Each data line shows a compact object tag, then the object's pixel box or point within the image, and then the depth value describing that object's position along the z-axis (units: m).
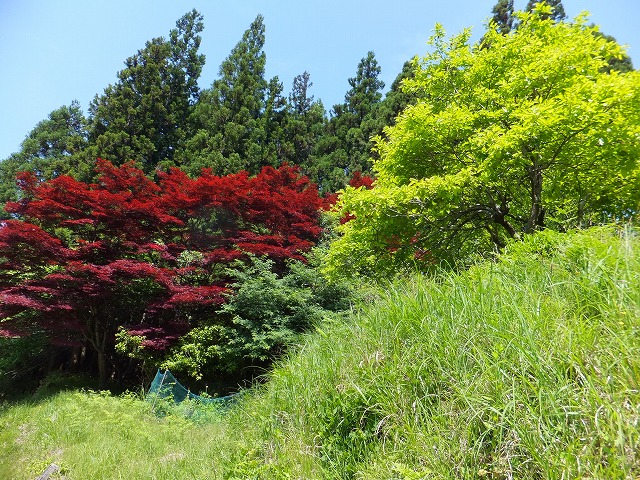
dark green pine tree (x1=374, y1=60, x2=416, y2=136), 14.71
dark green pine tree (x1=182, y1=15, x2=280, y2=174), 16.62
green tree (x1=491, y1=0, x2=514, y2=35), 17.17
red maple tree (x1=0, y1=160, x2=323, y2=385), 8.00
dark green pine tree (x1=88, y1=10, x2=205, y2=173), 17.23
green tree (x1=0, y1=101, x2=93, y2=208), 16.84
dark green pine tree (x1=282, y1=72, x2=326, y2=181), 19.08
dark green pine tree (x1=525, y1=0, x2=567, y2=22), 16.16
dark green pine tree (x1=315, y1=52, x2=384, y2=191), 17.44
